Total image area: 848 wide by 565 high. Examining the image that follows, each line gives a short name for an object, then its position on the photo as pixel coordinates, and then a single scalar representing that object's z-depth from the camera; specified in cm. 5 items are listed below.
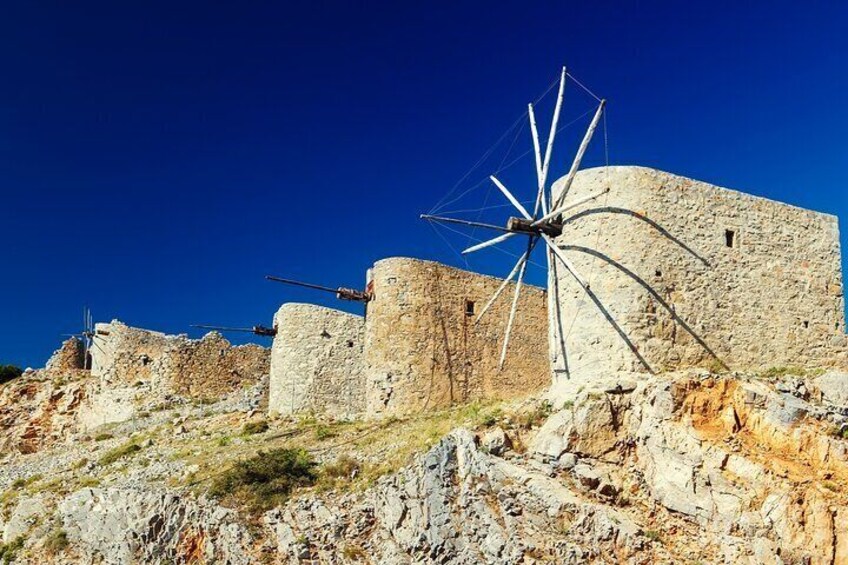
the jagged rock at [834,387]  1634
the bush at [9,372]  4841
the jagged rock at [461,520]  1427
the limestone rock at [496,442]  1611
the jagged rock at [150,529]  1733
